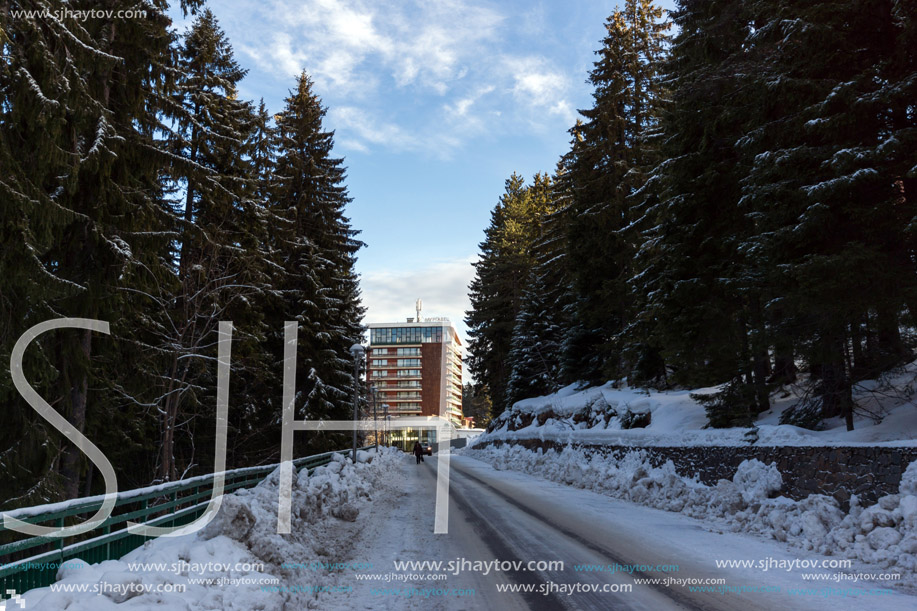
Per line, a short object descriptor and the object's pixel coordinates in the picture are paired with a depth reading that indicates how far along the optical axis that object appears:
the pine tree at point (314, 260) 25.31
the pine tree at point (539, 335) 40.12
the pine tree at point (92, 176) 9.45
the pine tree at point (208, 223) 14.70
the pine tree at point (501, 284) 49.31
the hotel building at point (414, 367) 130.75
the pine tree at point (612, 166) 25.47
